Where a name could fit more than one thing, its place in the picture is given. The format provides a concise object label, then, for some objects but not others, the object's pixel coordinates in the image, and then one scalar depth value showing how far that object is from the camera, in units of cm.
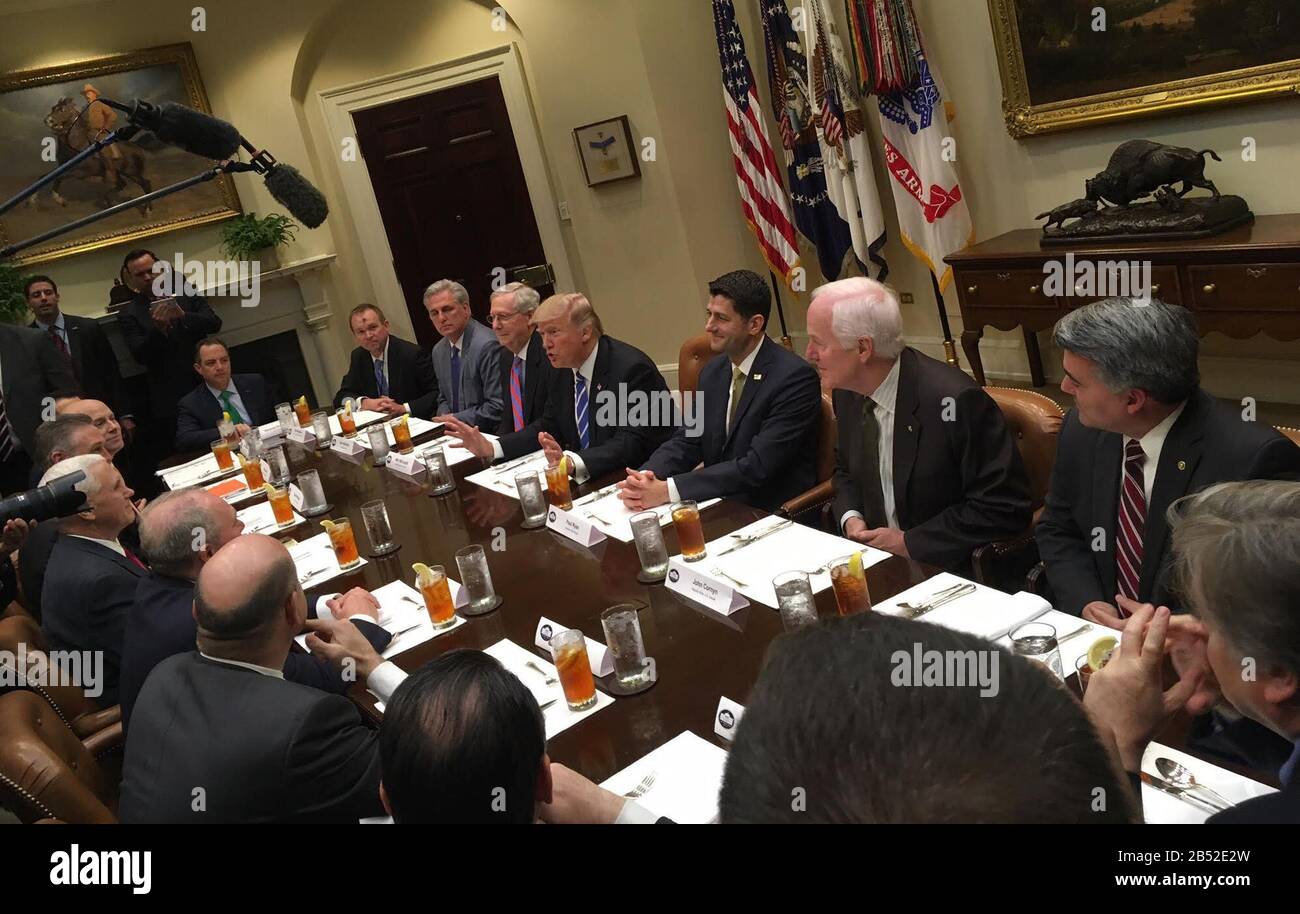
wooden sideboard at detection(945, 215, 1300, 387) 434
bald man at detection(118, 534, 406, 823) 193
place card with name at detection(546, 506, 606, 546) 301
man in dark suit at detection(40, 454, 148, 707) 314
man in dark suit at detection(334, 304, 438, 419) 613
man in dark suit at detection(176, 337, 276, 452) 599
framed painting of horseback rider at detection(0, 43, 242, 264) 761
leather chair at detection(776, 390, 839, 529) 339
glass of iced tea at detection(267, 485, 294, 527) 377
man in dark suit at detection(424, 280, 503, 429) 541
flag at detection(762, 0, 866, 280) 652
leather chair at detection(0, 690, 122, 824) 222
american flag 678
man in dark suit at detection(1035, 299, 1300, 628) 230
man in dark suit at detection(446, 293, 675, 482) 413
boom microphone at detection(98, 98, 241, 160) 197
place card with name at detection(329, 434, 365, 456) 466
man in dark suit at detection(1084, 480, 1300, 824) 133
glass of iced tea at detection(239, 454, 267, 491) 461
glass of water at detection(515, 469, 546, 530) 323
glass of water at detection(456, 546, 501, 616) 265
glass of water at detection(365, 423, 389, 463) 440
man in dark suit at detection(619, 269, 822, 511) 354
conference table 199
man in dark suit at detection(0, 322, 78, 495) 555
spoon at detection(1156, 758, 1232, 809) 152
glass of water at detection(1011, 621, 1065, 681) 180
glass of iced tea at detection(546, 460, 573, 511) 334
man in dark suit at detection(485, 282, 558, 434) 482
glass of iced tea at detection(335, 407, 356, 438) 516
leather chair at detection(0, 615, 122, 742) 301
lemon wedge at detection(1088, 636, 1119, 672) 182
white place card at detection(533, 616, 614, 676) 220
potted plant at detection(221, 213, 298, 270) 806
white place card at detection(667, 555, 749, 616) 238
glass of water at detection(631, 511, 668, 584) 265
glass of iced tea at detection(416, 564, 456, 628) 261
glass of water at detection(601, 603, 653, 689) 212
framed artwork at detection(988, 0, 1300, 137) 458
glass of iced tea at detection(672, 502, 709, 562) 263
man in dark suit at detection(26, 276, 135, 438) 698
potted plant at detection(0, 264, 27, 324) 702
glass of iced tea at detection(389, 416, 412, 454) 454
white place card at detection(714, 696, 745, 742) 188
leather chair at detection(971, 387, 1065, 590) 289
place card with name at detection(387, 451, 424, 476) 412
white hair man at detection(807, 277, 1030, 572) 290
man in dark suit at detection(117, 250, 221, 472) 738
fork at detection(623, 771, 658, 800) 178
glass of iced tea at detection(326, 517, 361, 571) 318
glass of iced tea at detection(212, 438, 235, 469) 518
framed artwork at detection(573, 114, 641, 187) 769
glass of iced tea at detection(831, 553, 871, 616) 224
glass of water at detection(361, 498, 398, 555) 324
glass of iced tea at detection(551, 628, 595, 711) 208
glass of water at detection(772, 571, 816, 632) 217
